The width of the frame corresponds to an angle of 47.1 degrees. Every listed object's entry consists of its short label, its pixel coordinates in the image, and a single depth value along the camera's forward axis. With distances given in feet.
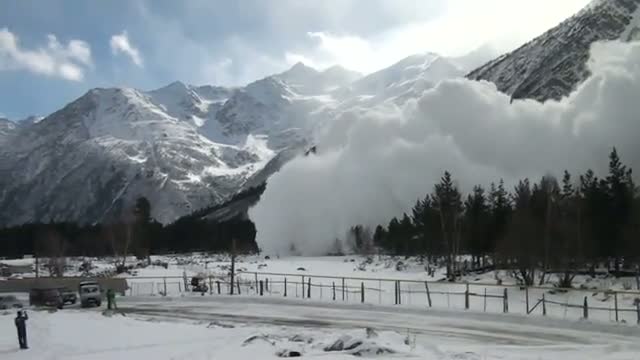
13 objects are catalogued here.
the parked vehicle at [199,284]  219.86
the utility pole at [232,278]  203.35
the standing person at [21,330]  105.40
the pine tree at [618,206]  234.79
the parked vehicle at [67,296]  205.57
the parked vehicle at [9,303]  198.12
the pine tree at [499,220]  284.08
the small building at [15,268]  359.25
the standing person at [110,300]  174.85
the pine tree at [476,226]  304.71
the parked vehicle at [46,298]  201.26
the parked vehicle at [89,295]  191.72
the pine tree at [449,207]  311.27
